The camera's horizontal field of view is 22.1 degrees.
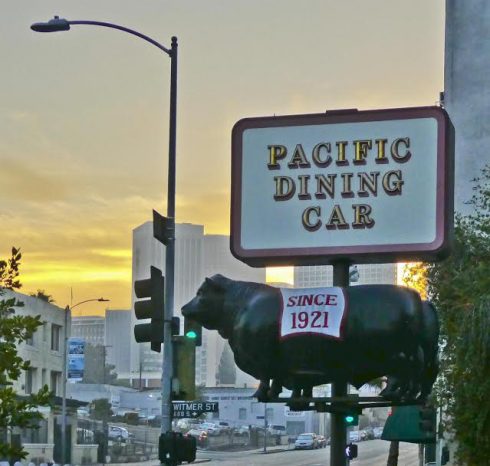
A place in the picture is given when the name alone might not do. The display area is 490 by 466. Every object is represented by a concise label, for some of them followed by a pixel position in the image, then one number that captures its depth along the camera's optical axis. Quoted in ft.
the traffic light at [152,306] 67.51
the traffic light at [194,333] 68.40
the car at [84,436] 320.46
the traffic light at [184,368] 70.44
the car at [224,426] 470.39
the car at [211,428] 453.25
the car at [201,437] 407.30
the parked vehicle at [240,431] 487.20
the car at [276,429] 578.25
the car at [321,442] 427.21
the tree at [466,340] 100.37
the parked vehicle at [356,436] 436.19
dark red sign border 40.04
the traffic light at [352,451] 148.52
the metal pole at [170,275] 72.39
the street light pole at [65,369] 236.43
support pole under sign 41.93
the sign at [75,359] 272.10
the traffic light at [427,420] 96.43
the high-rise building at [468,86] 191.83
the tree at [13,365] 62.03
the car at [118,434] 375.45
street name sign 73.92
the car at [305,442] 401.08
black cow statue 39.63
